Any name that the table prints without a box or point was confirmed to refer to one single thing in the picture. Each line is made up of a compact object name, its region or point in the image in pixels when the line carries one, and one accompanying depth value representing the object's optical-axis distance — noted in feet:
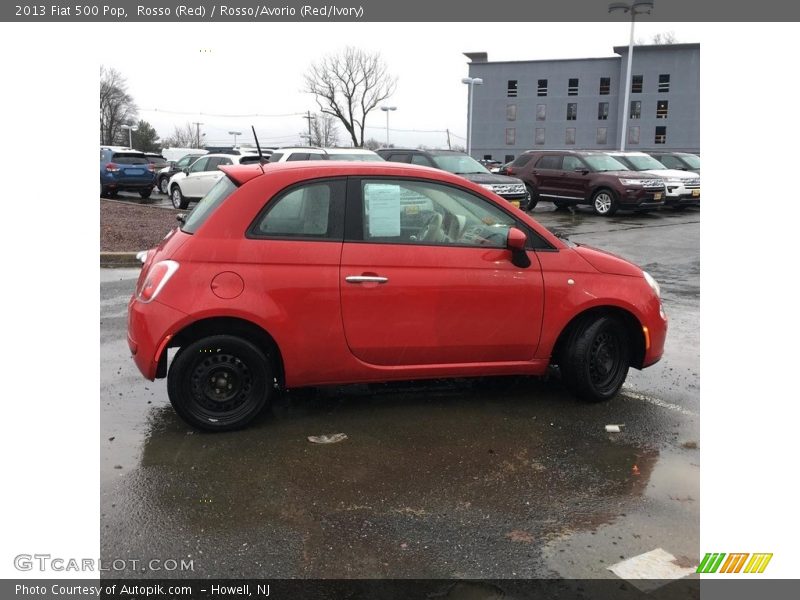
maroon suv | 61.05
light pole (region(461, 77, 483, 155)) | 116.48
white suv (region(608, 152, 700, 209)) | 64.85
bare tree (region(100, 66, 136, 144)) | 171.53
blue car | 76.69
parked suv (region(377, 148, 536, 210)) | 55.26
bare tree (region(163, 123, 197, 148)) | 319.68
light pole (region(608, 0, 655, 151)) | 79.82
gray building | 221.87
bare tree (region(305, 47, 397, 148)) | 200.23
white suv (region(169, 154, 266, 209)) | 67.00
